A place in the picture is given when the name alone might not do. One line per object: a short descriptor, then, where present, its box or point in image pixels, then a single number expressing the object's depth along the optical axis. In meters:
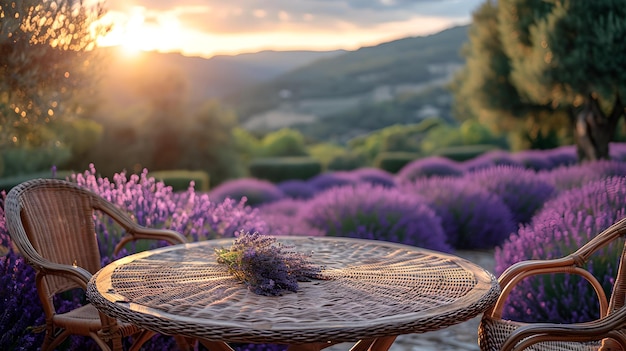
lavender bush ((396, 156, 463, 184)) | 10.38
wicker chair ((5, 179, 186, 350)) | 2.41
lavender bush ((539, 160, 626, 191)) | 5.99
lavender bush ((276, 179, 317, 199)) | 9.66
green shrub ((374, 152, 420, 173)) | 15.46
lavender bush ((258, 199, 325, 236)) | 4.98
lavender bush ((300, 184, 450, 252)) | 5.43
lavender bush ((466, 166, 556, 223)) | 7.36
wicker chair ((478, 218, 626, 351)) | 2.01
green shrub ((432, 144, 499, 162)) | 16.41
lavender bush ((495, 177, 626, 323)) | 3.39
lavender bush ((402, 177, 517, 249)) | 6.73
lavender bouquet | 2.10
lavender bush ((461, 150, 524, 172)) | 11.27
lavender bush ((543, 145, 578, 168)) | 11.73
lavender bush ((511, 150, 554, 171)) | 11.55
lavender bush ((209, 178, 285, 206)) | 8.52
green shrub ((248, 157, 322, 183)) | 13.86
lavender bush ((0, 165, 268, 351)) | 2.81
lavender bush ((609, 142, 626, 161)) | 9.09
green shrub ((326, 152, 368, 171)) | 16.39
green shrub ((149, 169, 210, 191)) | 9.90
